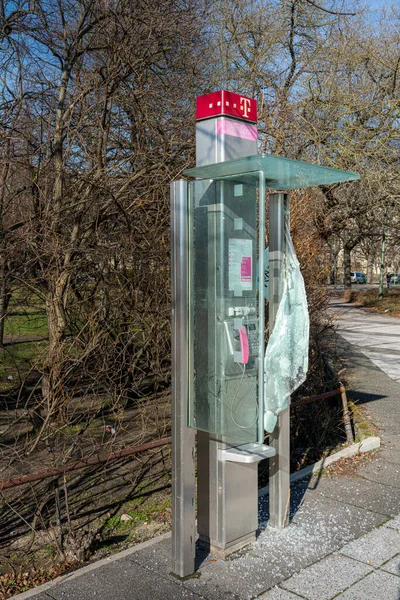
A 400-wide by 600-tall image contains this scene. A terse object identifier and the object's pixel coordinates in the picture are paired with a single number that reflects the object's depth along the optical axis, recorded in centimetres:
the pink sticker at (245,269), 388
